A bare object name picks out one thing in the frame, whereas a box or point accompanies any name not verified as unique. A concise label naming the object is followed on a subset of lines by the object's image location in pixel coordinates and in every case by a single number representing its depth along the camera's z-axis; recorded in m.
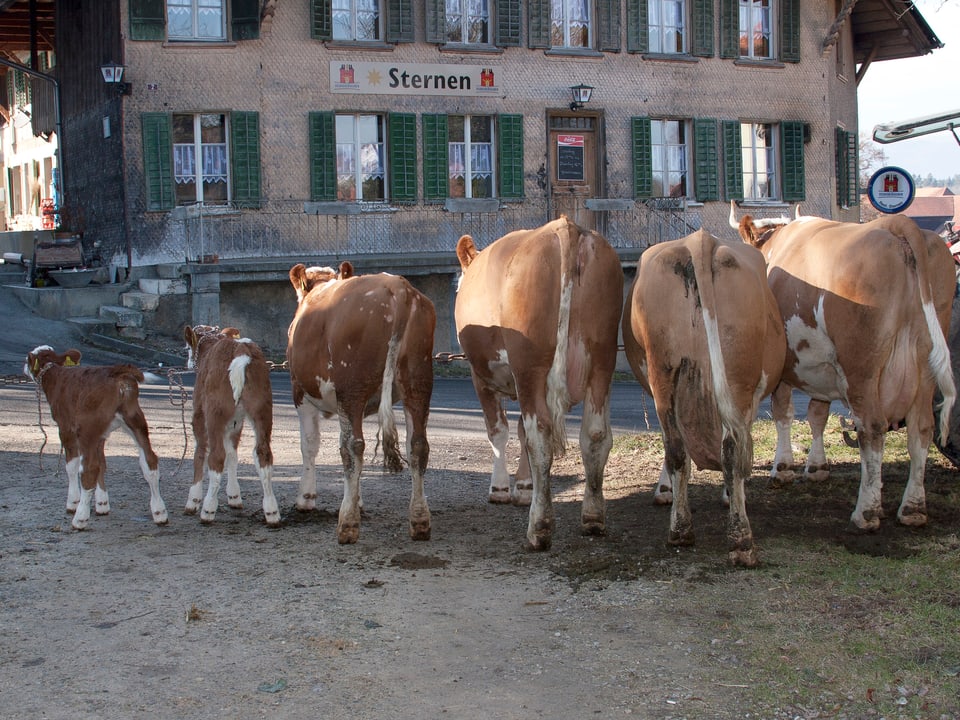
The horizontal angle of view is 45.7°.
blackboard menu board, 26.28
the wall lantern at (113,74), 21.59
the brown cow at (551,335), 6.95
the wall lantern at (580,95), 25.42
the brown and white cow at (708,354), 6.46
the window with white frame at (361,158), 24.30
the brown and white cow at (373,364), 7.25
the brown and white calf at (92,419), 7.71
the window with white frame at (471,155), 25.23
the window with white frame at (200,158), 22.91
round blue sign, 13.50
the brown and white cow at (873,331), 7.10
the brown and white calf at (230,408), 7.75
